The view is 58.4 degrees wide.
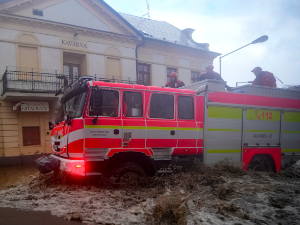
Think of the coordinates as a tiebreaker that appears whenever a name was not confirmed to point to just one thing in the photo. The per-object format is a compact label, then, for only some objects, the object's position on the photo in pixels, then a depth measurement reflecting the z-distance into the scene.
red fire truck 5.54
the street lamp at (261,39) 15.95
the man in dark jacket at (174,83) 8.34
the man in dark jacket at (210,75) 8.78
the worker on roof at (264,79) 9.09
